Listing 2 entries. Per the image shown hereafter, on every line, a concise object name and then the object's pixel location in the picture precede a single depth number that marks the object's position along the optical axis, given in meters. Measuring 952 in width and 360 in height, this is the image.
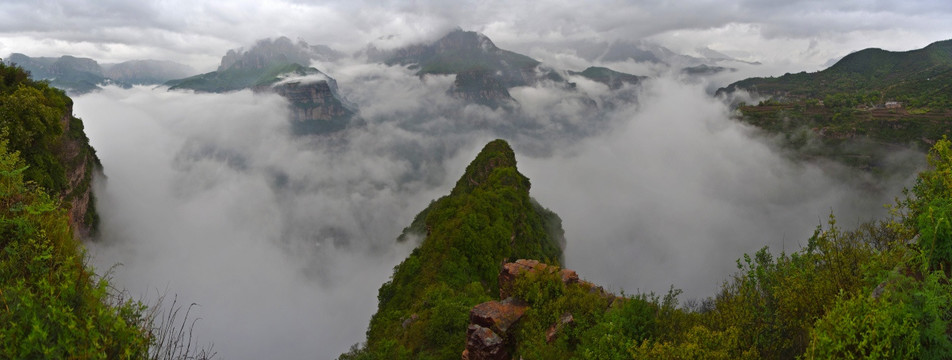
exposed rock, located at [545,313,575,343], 19.11
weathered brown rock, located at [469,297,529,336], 21.08
